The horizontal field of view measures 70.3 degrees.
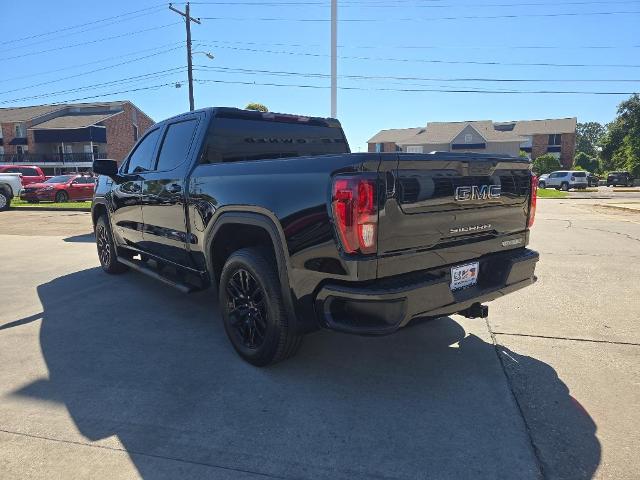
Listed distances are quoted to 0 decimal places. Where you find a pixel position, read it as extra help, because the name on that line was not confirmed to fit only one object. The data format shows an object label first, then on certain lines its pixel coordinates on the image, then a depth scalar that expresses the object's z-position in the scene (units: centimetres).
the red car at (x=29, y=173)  2432
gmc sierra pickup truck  255
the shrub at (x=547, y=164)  5169
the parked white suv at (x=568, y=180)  3700
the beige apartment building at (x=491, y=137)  5697
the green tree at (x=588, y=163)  6581
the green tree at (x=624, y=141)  4938
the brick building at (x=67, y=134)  5069
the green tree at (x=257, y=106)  1877
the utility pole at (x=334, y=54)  1385
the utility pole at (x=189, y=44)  2562
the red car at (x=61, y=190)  2028
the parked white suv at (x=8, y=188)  1795
